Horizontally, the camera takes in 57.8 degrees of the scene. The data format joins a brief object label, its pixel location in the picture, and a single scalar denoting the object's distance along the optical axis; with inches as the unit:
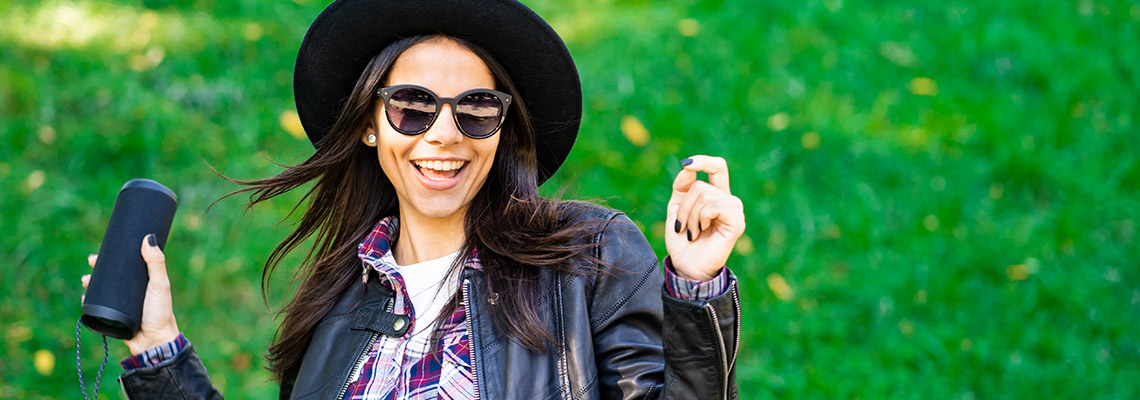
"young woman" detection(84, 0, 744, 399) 83.5
